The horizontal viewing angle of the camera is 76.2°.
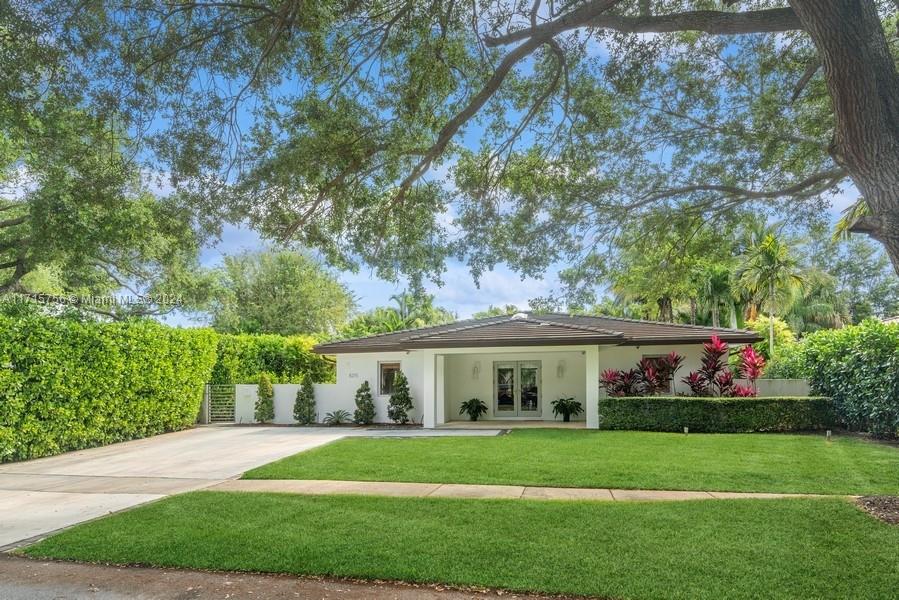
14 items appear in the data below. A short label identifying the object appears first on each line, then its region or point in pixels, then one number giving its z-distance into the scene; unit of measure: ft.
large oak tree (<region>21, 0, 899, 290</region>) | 20.02
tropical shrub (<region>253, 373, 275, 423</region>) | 67.46
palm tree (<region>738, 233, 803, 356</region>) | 95.81
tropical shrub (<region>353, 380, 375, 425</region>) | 63.16
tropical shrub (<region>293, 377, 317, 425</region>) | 65.57
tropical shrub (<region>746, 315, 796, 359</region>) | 103.30
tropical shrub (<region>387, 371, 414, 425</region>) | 61.93
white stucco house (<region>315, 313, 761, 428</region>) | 55.67
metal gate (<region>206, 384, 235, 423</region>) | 69.00
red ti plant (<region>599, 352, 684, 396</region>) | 53.88
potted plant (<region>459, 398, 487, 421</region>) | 64.44
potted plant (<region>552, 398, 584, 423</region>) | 60.75
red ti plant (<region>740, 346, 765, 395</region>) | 52.54
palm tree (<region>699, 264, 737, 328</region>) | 116.46
